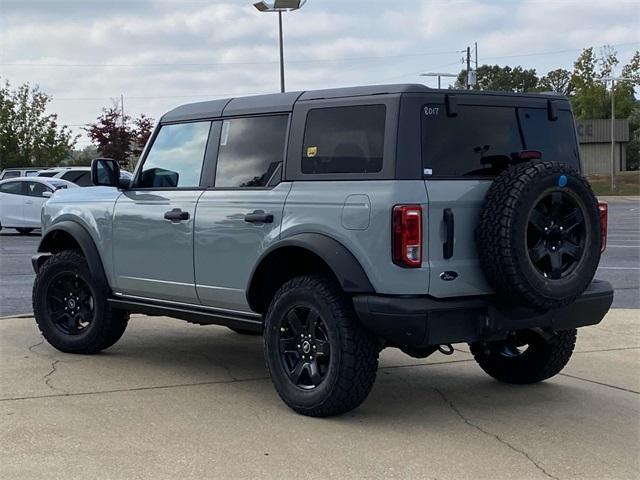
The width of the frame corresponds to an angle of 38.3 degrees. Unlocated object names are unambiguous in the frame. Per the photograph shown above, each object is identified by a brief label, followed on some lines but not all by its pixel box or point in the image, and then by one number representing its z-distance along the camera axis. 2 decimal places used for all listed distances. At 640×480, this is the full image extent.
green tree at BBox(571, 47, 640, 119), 68.88
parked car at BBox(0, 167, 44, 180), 36.93
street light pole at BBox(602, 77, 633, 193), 50.88
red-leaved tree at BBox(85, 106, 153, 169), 53.16
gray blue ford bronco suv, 5.22
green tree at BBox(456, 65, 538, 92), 107.50
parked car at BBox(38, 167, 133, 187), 25.70
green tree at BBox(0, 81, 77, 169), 53.94
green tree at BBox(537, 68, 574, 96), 97.43
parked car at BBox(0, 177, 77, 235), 22.66
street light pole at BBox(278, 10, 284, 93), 23.80
